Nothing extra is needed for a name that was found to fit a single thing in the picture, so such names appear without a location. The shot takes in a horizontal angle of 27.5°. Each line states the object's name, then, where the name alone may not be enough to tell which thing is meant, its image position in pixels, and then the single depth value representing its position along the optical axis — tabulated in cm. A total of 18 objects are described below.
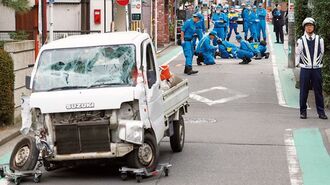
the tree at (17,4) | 1231
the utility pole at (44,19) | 1581
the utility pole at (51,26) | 1530
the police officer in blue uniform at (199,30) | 2394
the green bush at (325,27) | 1508
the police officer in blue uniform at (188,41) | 2270
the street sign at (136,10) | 2455
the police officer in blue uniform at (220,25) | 3363
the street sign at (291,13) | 2445
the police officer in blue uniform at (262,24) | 3592
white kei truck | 857
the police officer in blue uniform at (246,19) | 3688
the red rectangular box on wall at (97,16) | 2623
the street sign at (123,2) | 2124
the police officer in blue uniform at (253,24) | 3569
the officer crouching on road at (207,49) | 2517
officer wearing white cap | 1395
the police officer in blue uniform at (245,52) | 2617
